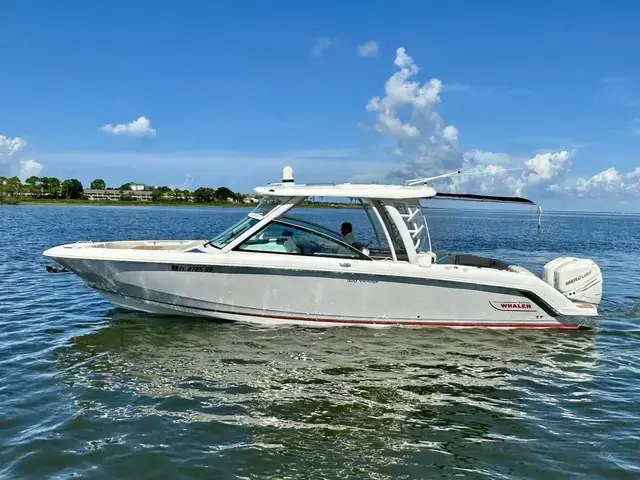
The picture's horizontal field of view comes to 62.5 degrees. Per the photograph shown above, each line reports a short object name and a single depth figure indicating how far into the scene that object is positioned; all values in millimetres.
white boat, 8898
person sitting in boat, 9562
